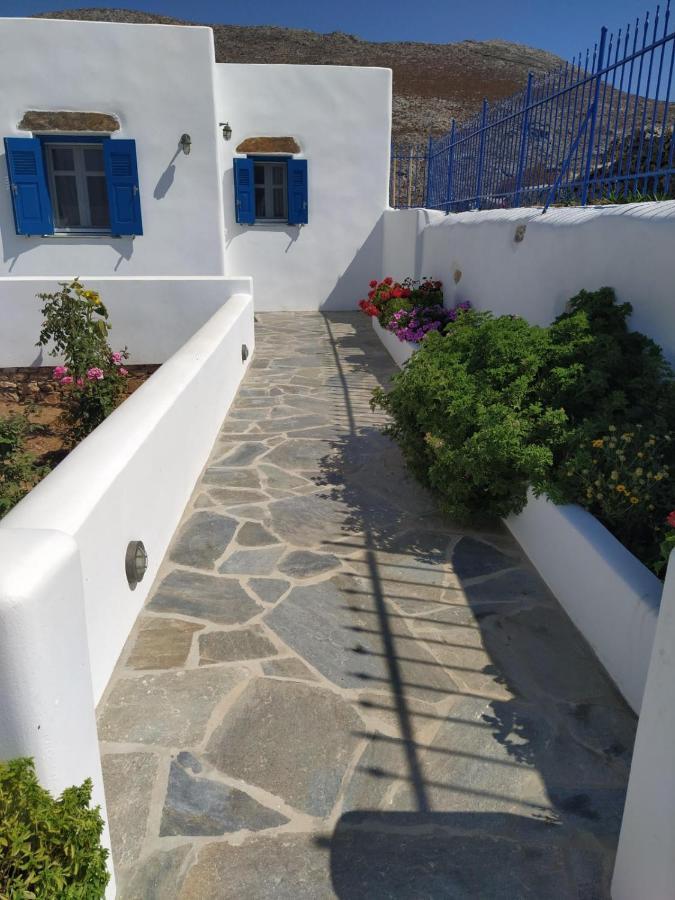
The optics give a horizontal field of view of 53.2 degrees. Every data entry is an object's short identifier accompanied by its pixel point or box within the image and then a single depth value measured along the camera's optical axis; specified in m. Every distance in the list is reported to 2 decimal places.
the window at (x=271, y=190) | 11.68
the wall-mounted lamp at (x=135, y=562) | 3.23
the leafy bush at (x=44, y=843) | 1.51
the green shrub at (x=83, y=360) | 6.77
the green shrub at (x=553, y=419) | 3.31
